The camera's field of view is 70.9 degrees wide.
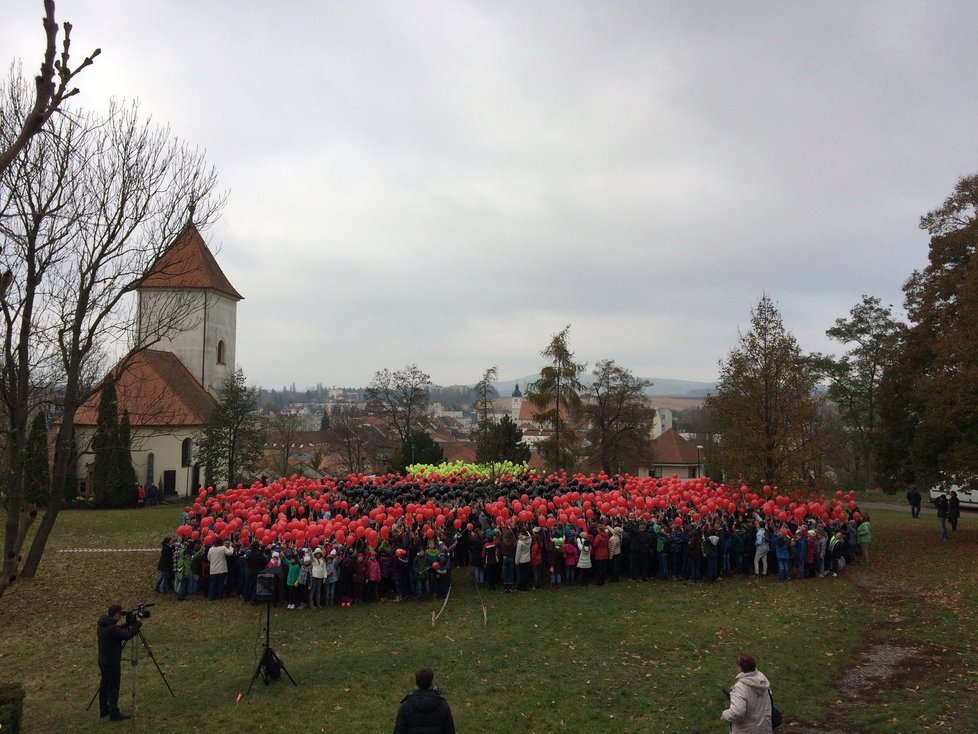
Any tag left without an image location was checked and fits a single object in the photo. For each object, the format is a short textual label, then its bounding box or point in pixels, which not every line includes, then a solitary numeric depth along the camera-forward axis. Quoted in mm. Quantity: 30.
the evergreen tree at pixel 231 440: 37969
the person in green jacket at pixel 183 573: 16156
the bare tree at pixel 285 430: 49719
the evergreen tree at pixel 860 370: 43000
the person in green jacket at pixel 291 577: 15031
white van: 32469
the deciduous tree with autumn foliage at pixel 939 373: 19734
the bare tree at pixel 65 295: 14547
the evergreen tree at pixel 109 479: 36500
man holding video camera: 9102
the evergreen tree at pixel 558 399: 35906
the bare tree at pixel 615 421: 48531
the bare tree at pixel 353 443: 53156
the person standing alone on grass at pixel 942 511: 21828
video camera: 9148
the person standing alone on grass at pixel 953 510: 22672
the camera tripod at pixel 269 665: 10164
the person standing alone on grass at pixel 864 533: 18422
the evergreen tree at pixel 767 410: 20641
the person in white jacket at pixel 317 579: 14984
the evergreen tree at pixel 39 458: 29469
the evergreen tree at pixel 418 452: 39562
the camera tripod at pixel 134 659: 9156
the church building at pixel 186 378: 40281
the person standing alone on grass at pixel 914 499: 28062
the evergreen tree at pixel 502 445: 38250
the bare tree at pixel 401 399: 49375
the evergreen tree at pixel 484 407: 41781
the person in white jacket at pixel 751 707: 6559
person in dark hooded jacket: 6152
